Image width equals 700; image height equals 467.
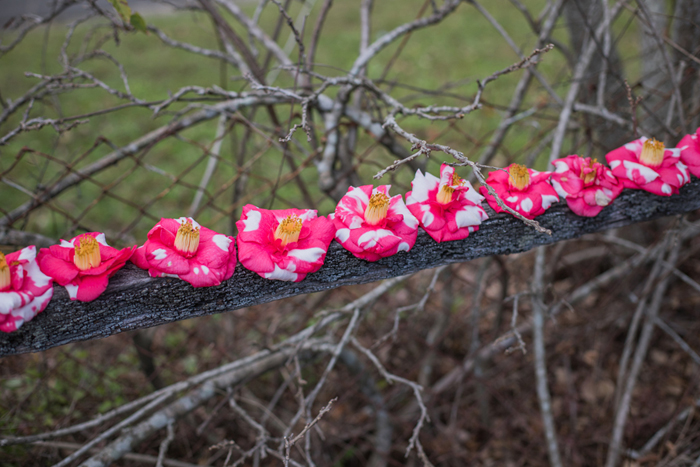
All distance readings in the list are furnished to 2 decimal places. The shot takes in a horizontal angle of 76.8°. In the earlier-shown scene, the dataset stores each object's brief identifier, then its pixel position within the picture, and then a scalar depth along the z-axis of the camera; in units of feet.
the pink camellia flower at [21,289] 2.58
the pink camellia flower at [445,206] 3.08
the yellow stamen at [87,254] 2.71
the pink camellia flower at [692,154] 3.69
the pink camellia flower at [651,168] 3.54
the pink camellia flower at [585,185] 3.41
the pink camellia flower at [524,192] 3.29
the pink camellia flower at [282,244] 2.84
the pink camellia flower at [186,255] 2.75
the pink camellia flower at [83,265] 2.71
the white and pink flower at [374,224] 2.90
